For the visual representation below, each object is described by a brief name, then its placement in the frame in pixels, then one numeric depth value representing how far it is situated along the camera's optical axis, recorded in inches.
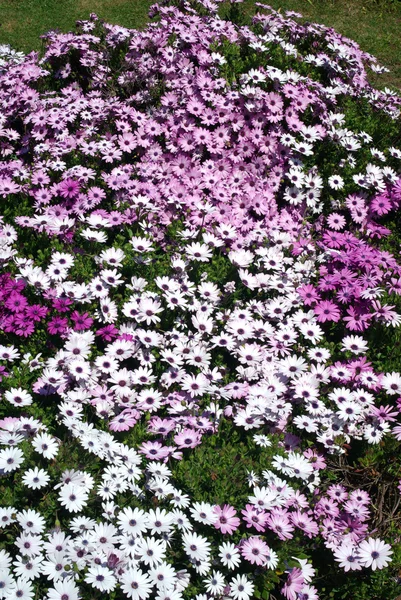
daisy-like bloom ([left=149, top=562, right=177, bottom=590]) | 107.0
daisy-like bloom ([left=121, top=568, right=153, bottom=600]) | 105.4
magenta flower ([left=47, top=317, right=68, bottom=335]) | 143.9
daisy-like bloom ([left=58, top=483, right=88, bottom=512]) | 111.9
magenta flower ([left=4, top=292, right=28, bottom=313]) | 147.1
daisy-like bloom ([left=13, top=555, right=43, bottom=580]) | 106.3
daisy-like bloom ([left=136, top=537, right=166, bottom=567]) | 108.6
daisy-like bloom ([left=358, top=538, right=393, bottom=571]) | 119.3
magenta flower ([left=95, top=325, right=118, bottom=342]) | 145.9
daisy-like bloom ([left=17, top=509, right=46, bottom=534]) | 109.9
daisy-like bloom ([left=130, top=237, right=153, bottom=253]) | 160.2
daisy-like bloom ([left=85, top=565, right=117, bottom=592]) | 103.2
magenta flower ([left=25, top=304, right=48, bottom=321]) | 145.9
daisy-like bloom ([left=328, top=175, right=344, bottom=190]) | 191.3
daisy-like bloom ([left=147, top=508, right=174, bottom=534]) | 112.3
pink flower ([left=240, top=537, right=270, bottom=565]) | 112.4
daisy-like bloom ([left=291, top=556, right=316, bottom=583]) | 119.3
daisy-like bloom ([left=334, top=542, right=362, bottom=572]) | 120.3
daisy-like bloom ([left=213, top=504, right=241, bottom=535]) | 115.0
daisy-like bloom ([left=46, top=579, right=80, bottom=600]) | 103.3
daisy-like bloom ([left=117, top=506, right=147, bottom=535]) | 111.8
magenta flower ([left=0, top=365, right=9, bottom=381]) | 136.4
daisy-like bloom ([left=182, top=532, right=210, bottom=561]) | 110.5
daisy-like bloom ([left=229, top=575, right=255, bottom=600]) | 110.7
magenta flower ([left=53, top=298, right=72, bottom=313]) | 147.6
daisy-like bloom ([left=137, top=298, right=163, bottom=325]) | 148.6
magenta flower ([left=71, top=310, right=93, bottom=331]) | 145.6
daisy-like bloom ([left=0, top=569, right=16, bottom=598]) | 102.5
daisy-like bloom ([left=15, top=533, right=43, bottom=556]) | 107.8
